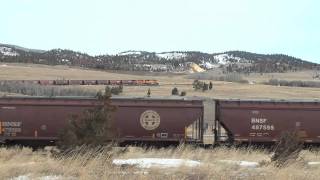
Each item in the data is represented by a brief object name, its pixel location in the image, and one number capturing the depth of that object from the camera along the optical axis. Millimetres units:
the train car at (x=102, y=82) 116900
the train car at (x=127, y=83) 119450
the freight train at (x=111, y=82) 107475
